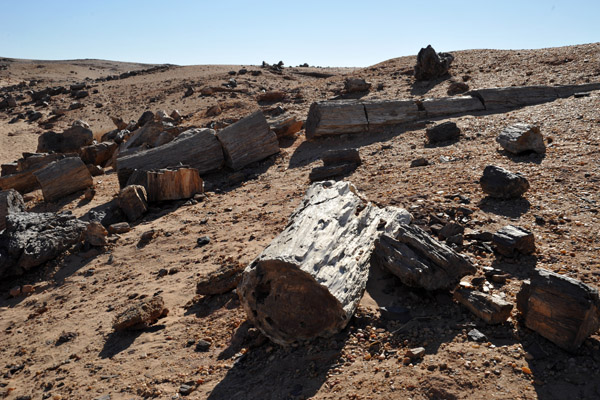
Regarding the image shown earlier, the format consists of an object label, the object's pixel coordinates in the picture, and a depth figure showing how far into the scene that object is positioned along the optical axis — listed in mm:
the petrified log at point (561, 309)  2996
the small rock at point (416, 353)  3150
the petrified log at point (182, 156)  8219
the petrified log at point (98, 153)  10734
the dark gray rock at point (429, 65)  12547
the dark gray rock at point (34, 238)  6098
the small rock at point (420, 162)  6926
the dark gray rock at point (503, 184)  5223
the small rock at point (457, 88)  11031
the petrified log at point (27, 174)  9648
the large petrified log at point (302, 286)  3398
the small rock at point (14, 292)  5816
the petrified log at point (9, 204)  7538
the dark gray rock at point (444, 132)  7855
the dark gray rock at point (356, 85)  12719
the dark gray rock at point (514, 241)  4180
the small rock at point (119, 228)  6770
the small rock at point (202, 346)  3885
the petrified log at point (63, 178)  8578
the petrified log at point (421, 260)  3771
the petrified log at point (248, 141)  8672
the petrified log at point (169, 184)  7516
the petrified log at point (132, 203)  7160
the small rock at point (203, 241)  5957
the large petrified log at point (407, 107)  9203
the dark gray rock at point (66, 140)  12227
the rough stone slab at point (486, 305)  3344
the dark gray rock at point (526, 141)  6457
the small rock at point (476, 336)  3225
